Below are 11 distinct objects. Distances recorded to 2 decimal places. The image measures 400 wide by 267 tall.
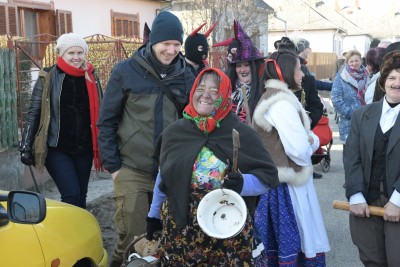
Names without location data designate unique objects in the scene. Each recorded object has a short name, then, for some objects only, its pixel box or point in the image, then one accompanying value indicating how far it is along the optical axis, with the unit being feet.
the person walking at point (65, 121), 13.71
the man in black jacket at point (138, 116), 11.38
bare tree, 59.11
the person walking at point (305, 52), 25.36
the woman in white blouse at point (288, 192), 11.84
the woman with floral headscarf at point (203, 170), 8.60
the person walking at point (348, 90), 22.77
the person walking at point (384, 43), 27.44
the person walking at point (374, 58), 20.75
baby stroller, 22.85
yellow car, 7.22
